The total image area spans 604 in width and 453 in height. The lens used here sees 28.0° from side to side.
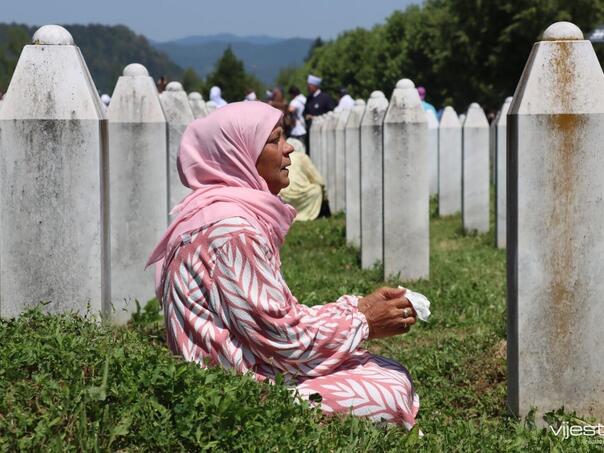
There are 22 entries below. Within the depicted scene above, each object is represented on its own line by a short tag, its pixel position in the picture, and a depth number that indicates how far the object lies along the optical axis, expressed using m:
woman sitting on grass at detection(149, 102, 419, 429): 4.75
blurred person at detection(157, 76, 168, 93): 23.78
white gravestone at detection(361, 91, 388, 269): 12.56
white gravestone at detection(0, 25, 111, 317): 6.35
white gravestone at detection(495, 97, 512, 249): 14.15
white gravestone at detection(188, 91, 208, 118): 15.91
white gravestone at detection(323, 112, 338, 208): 21.49
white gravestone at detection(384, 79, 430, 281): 11.41
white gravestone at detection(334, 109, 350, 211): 18.39
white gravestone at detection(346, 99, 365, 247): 14.49
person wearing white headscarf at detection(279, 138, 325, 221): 21.06
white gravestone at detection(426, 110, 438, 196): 19.88
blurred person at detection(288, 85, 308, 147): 28.59
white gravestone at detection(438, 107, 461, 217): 17.83
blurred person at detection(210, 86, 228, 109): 31.60
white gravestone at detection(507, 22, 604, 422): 5.78
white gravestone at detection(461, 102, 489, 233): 15.87
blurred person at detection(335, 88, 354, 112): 24.25
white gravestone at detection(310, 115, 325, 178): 25.73
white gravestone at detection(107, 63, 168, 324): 9.25
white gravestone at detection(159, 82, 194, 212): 10.13
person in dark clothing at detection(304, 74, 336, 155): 27.98
